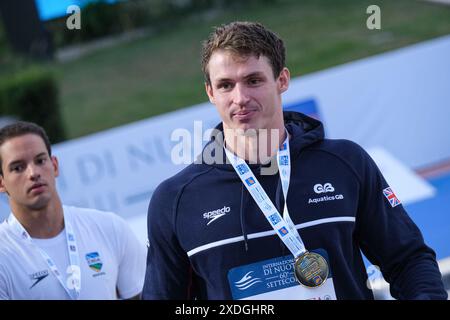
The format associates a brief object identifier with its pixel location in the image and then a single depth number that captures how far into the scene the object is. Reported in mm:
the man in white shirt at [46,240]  3485
